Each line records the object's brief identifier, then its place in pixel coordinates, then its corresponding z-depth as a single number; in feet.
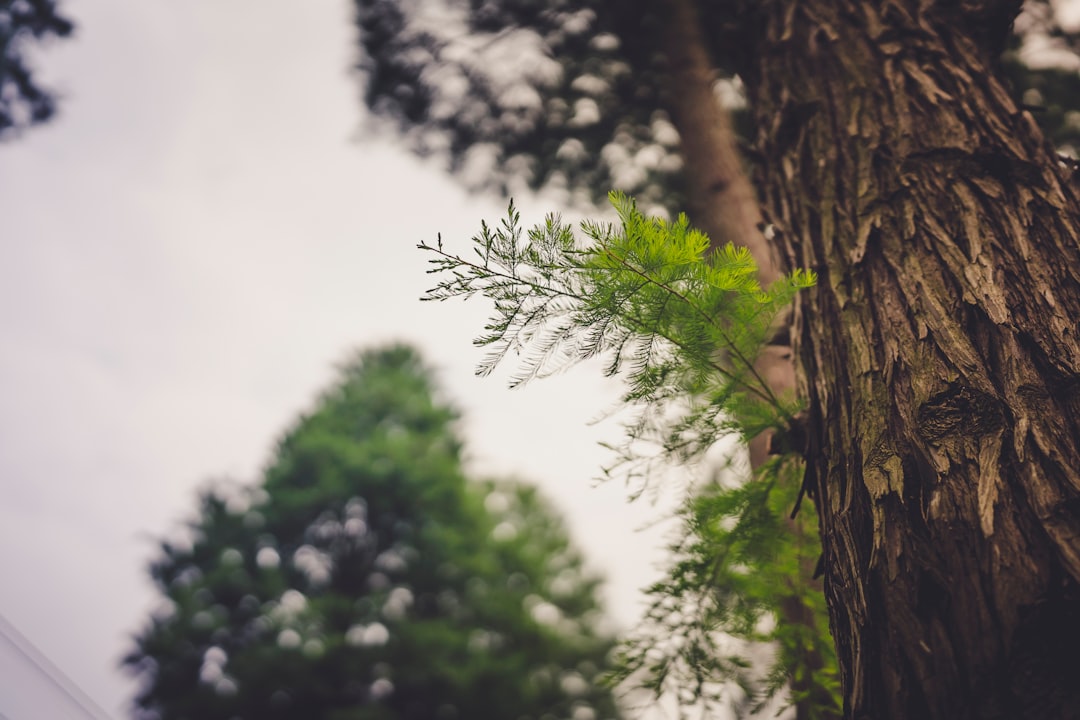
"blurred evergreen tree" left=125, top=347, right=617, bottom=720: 27.86
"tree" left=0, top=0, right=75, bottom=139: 13.71
